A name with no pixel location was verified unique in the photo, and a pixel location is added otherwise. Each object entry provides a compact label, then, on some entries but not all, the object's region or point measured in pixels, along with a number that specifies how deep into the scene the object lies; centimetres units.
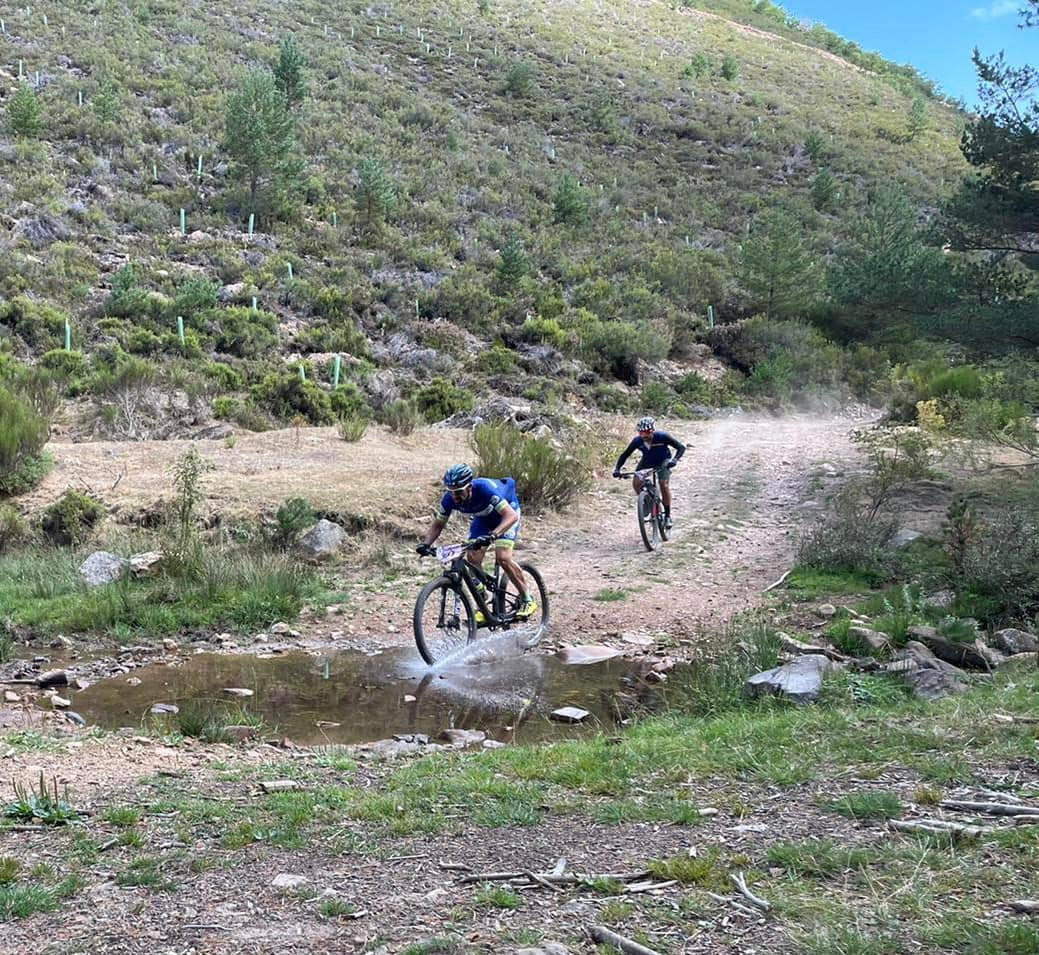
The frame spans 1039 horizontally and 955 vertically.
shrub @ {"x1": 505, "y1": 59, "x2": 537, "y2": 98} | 4934
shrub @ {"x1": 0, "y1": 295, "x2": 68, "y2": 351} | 2072
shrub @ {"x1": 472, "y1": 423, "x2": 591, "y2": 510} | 1330
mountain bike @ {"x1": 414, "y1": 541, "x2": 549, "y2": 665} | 785
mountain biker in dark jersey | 1130
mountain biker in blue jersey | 790
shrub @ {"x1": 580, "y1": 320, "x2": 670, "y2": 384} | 2573
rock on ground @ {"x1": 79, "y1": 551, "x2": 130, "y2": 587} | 972
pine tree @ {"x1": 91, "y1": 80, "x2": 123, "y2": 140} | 3096
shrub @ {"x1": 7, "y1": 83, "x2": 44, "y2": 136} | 2906
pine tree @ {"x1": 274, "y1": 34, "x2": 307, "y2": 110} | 3719
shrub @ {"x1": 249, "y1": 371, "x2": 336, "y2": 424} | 1922
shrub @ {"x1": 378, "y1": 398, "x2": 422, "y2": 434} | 1806
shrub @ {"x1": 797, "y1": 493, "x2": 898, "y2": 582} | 1014
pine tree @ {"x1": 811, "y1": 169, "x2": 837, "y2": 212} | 4150
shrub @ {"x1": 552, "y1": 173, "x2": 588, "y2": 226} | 3488
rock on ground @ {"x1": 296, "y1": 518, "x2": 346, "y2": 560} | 1113
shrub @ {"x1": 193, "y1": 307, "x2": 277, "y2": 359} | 2216
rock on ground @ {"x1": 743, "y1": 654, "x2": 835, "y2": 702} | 609
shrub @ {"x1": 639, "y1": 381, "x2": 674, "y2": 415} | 2398
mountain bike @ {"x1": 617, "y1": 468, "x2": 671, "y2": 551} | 1158
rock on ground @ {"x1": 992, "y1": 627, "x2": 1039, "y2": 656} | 698
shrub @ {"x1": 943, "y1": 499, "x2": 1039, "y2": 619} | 796
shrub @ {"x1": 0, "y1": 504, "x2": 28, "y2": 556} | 1127
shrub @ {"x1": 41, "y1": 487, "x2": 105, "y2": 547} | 1146
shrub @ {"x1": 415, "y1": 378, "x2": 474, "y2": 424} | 2048
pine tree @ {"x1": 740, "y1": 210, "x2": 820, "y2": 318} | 2988
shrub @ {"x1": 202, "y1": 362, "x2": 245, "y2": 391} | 1992
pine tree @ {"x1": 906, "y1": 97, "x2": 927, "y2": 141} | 5288
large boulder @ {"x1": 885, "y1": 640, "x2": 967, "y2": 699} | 604
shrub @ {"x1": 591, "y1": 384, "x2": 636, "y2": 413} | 2359
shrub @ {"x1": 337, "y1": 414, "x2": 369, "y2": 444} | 1644
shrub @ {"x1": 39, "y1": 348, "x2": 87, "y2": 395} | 1900
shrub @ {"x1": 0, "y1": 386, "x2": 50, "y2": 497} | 1244
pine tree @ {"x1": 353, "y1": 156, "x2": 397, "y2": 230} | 3072
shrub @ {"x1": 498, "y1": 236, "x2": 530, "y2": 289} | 2819
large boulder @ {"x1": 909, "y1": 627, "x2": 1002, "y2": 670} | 674
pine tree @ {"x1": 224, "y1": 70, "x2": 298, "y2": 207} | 2906
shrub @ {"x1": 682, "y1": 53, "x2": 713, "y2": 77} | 5806
